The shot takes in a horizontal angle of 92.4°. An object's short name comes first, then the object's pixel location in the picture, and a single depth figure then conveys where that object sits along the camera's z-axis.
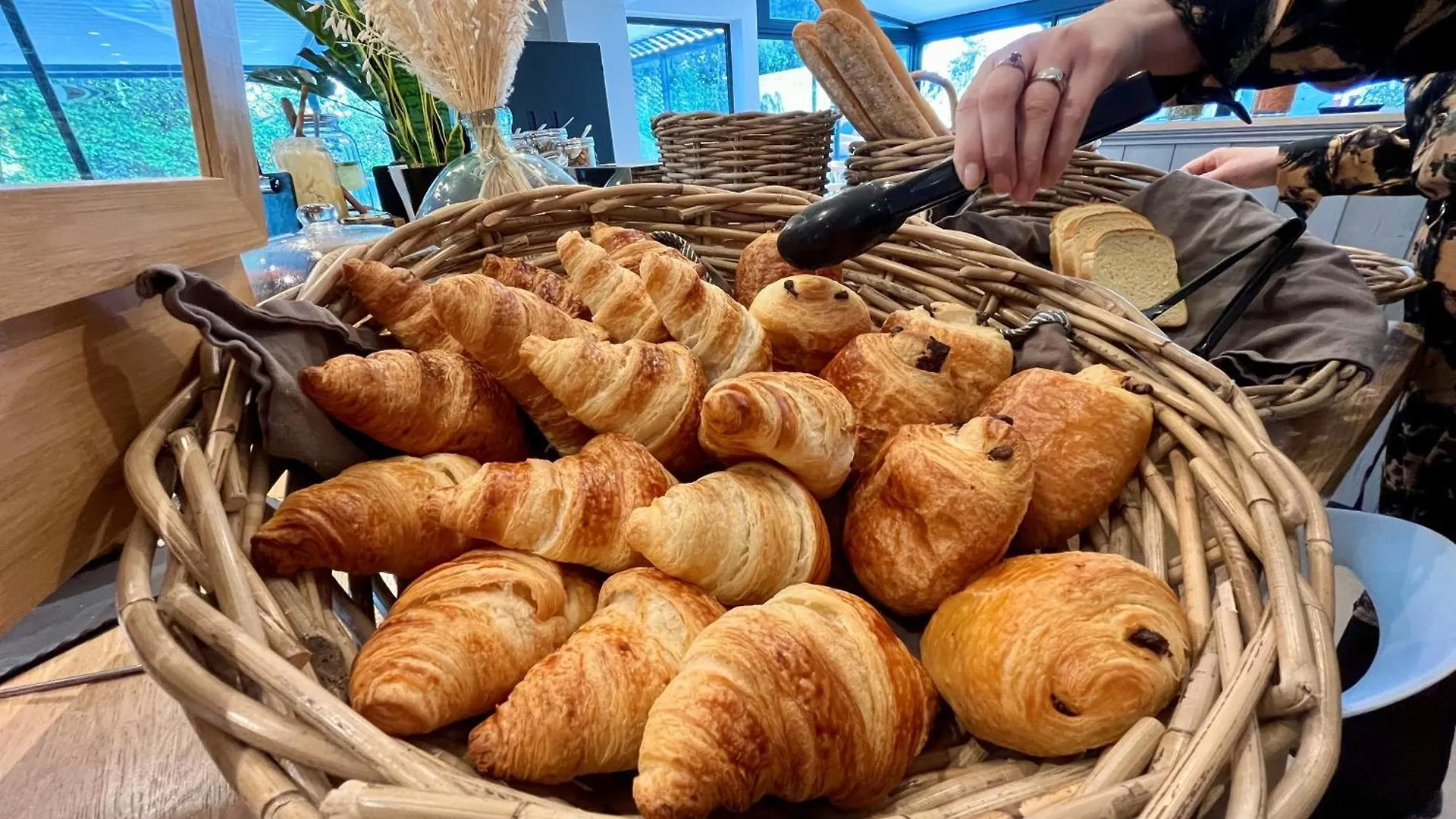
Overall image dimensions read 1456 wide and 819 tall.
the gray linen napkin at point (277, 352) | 0.58
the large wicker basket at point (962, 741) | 0.36
